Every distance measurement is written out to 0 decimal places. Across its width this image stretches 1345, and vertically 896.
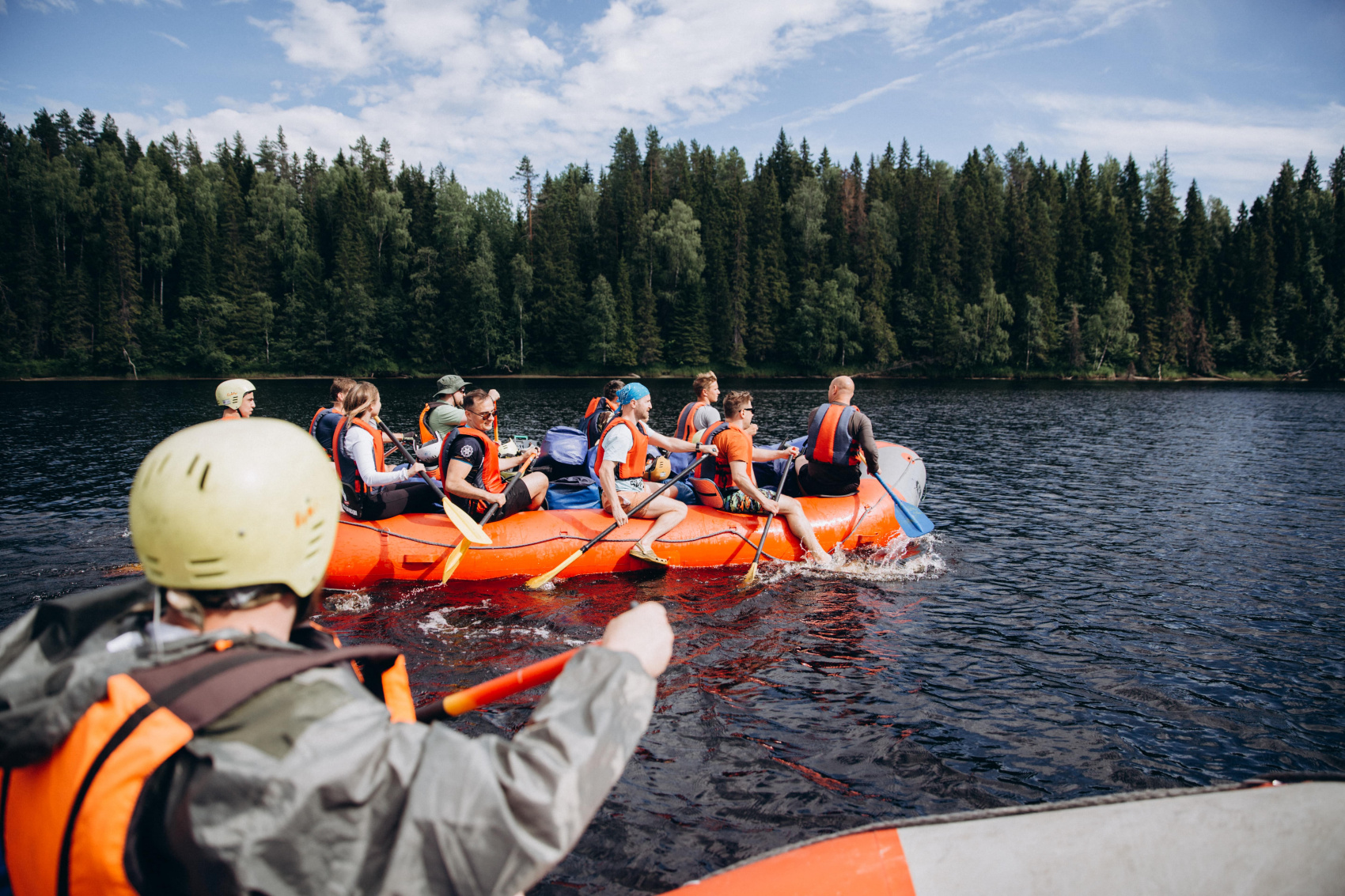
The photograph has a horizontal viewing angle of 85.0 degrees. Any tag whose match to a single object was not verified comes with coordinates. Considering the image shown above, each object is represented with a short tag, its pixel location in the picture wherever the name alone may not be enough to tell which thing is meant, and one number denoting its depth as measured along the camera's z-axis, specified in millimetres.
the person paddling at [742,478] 7875
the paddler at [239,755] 1050
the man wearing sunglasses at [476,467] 7430
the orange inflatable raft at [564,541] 7254
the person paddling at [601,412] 10159
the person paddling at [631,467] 7645
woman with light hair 7266
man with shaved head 8195
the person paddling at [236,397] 7086
